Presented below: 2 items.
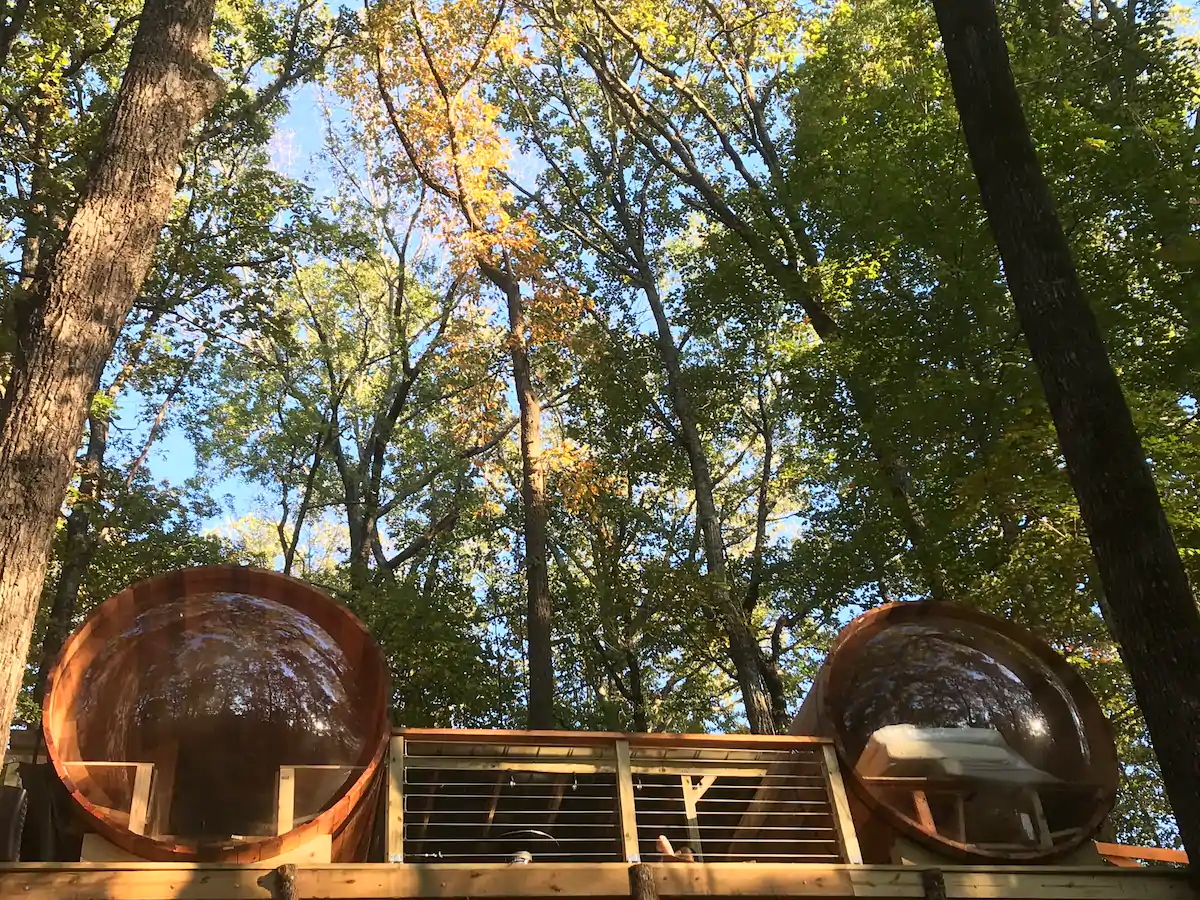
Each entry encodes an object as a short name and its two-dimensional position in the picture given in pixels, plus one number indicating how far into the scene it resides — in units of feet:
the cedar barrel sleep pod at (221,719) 15.16
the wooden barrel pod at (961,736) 17.63
